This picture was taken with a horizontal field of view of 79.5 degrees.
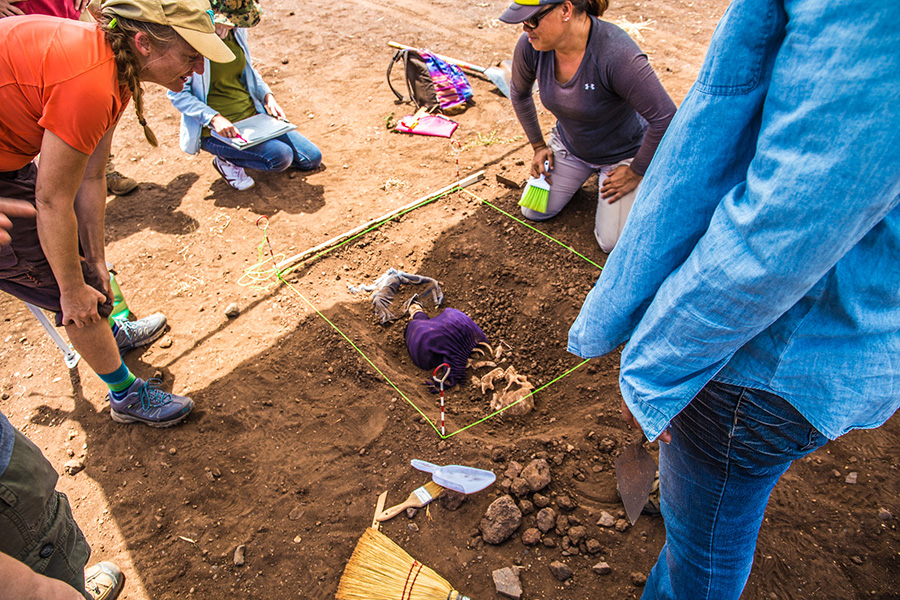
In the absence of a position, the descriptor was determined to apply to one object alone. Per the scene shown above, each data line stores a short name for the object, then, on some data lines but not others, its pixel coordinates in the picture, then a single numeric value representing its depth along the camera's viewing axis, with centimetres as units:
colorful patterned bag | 545
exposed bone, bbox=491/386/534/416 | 290
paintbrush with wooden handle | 239
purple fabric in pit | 308
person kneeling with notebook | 421
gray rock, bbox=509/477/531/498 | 238
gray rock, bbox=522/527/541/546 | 225
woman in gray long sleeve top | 312
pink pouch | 515
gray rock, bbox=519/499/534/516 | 235
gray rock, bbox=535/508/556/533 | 229
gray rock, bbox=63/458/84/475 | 276
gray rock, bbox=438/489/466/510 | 240
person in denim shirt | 83
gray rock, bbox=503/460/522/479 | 246
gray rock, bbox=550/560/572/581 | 215
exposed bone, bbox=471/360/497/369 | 320
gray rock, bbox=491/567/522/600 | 211
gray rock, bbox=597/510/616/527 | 230
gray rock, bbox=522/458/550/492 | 240
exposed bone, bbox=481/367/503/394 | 306
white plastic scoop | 238
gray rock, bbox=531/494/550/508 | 237
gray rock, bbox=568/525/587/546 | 225
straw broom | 209
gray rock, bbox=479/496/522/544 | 226
